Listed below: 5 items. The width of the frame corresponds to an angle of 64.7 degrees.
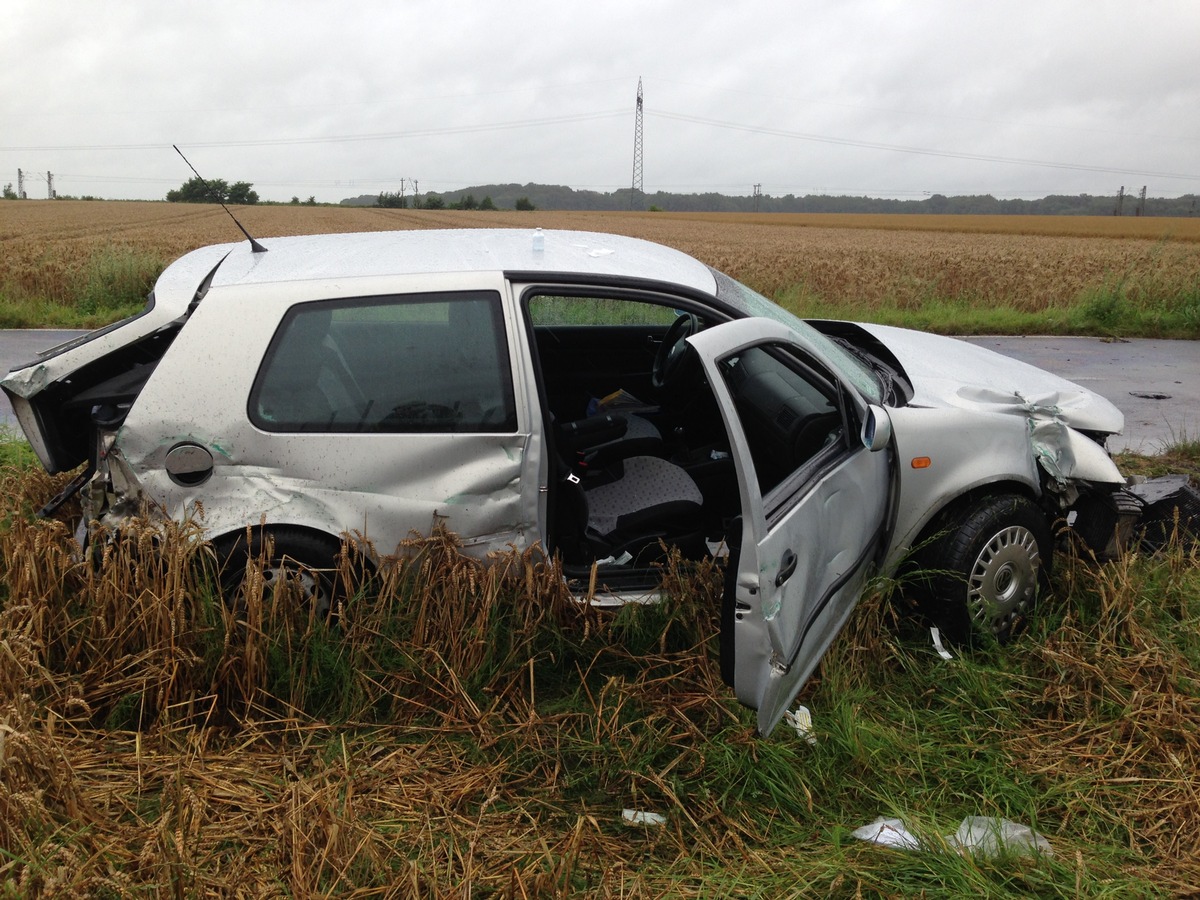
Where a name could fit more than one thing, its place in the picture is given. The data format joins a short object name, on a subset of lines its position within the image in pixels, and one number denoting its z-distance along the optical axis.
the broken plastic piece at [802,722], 3.15
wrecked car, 3.32
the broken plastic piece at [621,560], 3.73
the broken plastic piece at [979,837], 2.66
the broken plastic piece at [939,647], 3.68
